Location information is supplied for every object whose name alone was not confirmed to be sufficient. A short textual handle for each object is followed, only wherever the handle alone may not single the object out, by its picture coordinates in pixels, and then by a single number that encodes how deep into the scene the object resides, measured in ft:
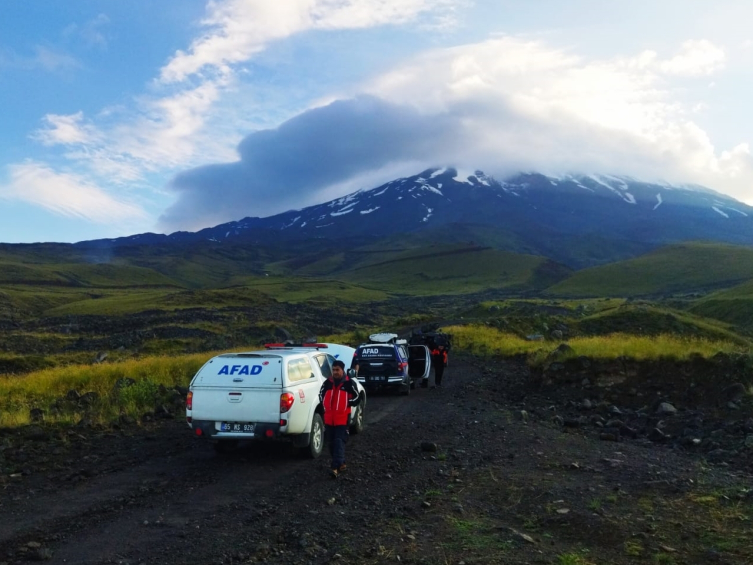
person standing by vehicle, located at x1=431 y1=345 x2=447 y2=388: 78.33
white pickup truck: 35.63
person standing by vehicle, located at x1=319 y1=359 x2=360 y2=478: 34.47
